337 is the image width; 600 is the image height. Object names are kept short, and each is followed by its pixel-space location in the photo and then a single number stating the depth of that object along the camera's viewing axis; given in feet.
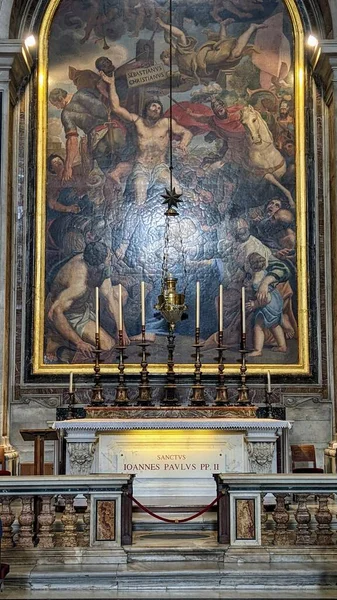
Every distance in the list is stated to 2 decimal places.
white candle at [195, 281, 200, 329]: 42.09
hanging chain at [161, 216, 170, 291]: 47.17
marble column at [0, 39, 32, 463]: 43.83
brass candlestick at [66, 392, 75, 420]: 41.70
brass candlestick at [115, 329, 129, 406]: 41.44
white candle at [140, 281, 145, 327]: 42.63
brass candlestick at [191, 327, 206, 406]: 41.14
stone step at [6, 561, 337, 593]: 28.58
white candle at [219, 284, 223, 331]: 42.06
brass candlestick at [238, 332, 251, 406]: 41.20
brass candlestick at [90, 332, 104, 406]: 41.93
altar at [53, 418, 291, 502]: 37.42
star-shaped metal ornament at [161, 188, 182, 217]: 43.96
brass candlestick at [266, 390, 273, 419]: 42.75
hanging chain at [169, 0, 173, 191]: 47.40
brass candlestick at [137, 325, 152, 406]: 41.52
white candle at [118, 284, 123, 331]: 41.61
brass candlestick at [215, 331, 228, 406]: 41.27
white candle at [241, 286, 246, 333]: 42.84
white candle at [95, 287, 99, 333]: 42.16
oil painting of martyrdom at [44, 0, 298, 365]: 46.93
